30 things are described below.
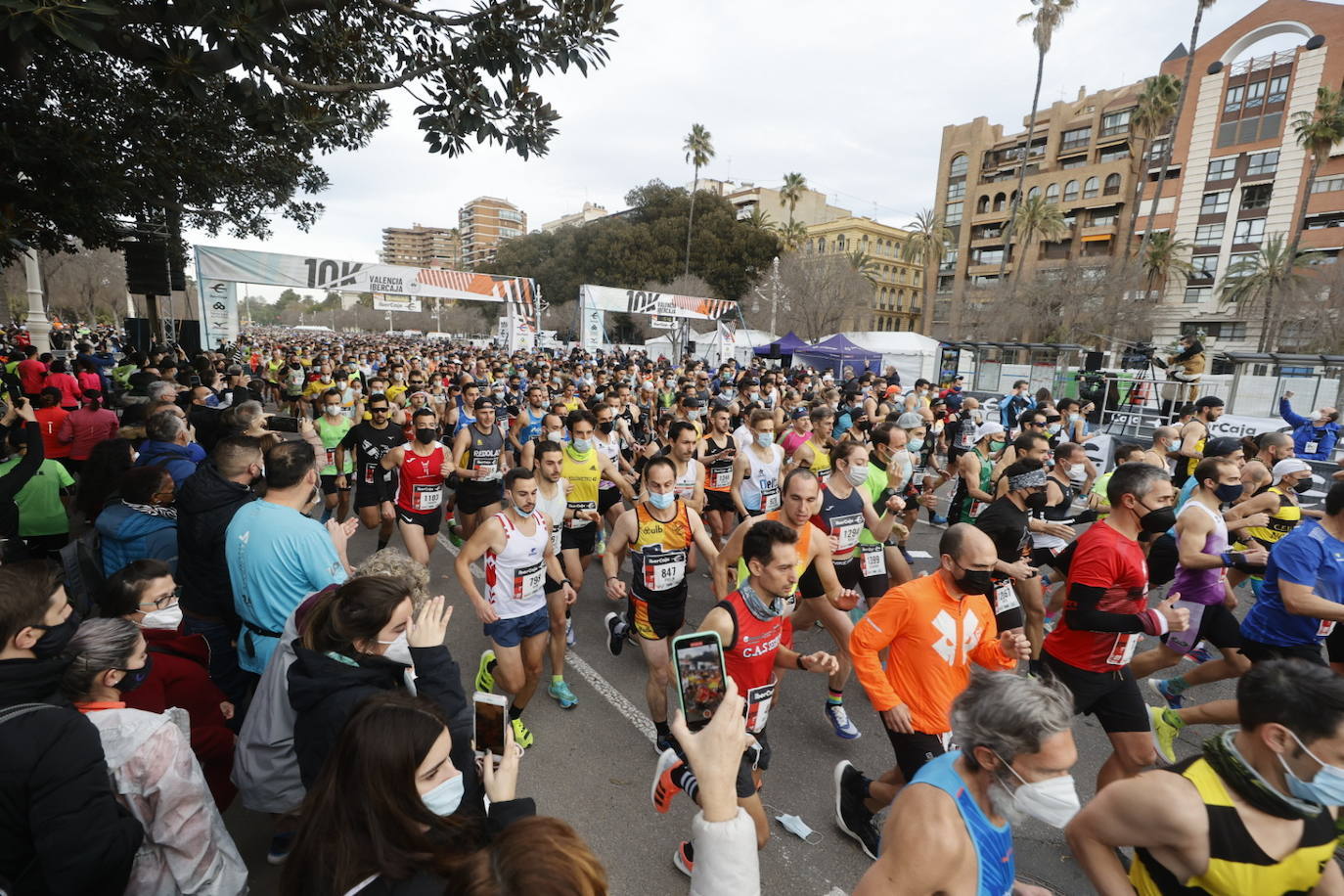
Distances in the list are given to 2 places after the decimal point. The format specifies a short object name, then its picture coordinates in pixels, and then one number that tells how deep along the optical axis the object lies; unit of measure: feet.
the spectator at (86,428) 24.21
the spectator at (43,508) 16.43
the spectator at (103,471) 16.37
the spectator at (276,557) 10.01
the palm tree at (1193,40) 105.86
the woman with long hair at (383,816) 4.54
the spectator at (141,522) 12.17
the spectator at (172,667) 8.95
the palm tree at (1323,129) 105.50
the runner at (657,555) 14.07
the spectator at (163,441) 15.42
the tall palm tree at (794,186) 186.39
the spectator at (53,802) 5.62
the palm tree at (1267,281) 110.93
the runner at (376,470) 21.95
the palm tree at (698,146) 171.01
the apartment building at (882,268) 216.74
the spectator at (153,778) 6.68
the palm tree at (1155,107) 127.85
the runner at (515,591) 13.09
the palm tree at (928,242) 176.35
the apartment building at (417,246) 571.69
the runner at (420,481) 20.18
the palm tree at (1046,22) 124.26
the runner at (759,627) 9.81
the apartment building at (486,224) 511.81
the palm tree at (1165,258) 134.00
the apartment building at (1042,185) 159.12
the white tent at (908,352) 88.74
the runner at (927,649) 9.84
